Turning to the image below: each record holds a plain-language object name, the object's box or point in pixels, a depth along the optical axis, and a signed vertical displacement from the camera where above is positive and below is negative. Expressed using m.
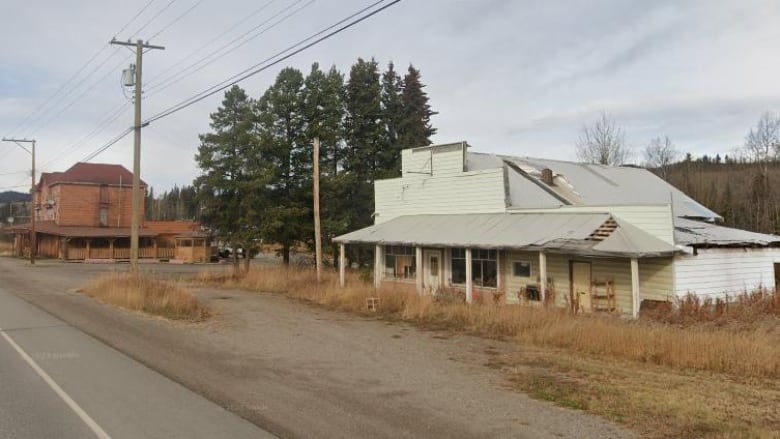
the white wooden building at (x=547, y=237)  17.36 +0.43
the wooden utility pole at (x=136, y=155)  23.94 +3.98
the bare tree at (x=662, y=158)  68.25 +10.38
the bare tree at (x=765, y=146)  58.66 +9.93
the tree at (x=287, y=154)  33.88 +5.72
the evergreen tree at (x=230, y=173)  33.84 +4.60
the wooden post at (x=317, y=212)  26.48 +1.80
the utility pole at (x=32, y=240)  48.77 +1.32
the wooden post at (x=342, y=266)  25.14 -0.57
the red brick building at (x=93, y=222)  56.31 +3.37
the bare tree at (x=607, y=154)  58.78 +9.38
